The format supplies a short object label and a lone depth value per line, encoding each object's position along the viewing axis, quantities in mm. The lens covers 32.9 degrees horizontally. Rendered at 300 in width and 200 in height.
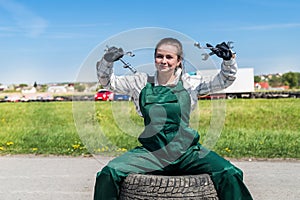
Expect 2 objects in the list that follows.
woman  3877
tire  3732
